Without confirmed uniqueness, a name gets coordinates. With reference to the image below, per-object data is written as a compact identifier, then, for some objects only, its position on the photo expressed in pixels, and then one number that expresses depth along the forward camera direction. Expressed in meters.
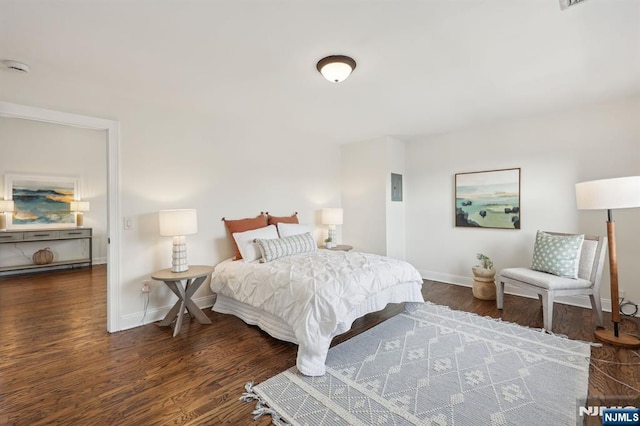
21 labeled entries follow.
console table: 5.29
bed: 2.19
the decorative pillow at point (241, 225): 3.65
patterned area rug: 1.67
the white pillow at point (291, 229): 3.87
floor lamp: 2.43
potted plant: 3.76
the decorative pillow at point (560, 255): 3.03
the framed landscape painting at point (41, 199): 5.54
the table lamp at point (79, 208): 6.17
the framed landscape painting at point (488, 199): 4.01
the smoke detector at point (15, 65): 2.32
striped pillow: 3.28
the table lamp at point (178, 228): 2.94
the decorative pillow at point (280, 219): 4.12
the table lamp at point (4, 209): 5.34
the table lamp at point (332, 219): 4.73
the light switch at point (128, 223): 3.01
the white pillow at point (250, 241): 3.37
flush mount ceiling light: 2.32
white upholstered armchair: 2.83
